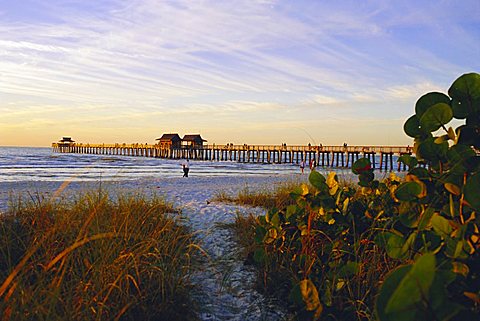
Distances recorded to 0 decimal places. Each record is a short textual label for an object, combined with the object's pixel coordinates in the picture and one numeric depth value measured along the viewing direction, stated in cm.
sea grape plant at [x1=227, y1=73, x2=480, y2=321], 130
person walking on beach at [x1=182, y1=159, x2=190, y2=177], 2462
